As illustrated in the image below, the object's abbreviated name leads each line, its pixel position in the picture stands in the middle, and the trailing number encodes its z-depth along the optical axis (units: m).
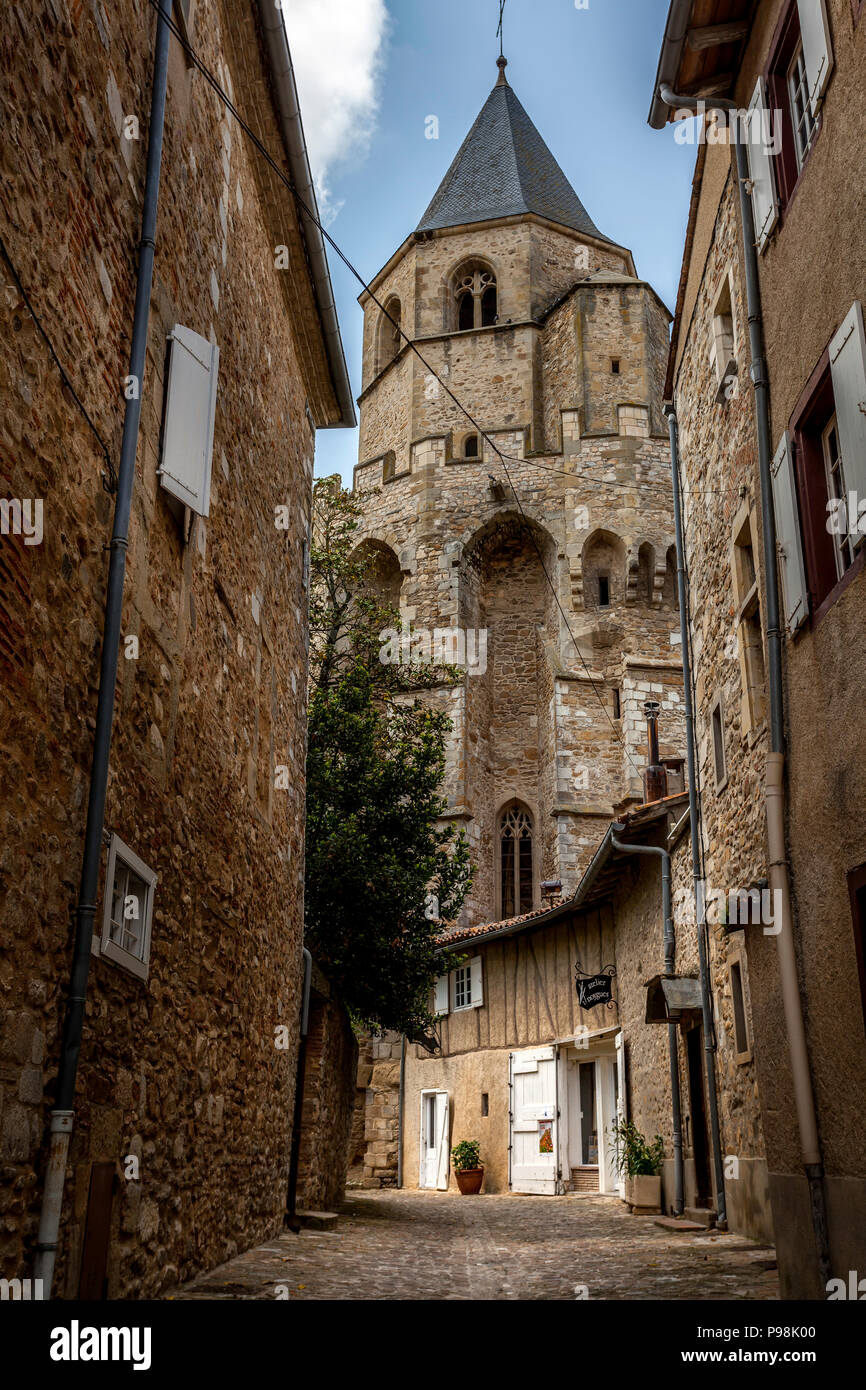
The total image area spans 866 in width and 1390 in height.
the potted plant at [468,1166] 18.61
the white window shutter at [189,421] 5.94
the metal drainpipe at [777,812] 5.41
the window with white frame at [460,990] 20.12
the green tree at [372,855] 13.73
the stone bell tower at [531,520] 26.30
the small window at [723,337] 9.21
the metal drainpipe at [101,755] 4.03
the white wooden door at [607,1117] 16.48
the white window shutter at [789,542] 5.95
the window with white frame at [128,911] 4.79
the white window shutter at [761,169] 6.89
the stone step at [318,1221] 9.77
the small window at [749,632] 8.35
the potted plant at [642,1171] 12.17
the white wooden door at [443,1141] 19.88
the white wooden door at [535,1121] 17.58
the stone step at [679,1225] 9.92
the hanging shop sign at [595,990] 15.21
